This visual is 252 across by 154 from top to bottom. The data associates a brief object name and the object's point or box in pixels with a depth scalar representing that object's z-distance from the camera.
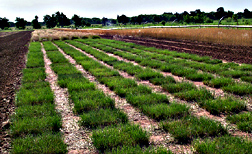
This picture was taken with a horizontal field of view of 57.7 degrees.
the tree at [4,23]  162.75
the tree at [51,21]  167.12
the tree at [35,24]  163.73
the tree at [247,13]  99.99
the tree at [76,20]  133.38
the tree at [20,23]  167.25
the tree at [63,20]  159.62
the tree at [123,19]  147.00
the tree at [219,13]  120.31
